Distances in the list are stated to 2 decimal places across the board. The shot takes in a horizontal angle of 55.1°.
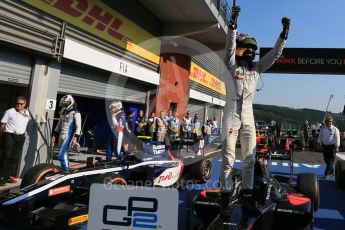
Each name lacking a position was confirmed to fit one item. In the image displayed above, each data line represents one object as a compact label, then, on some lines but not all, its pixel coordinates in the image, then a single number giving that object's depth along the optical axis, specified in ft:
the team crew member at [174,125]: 35.81
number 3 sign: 21.91
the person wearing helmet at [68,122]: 18.19
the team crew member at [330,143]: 25.66
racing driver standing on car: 10.10
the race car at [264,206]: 9.51
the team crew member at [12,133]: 17.84
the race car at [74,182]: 10.53
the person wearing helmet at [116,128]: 24.77
